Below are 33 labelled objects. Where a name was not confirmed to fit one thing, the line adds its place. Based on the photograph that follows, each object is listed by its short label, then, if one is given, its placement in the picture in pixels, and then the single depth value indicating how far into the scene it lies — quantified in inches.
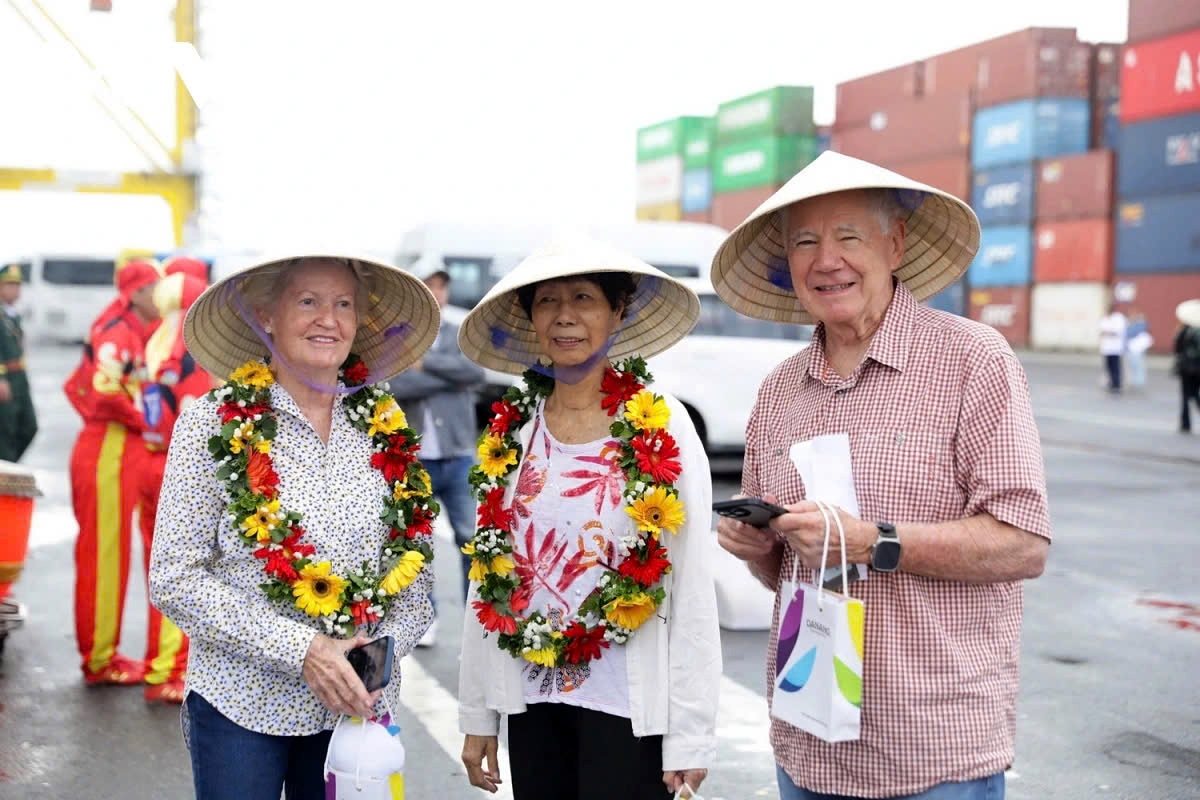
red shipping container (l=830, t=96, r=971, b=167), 1978.3
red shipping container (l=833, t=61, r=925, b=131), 2137.1
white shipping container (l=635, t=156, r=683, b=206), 2677.2
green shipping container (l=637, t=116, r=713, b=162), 2637.8
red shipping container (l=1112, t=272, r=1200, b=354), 1545.3
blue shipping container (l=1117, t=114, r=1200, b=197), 1528.1
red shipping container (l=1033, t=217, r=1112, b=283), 1707.7
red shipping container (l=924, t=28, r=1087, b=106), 1823.3
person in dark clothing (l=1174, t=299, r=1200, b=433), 714.2
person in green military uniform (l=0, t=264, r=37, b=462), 308.0
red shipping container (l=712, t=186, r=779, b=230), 2255.2
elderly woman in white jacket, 112.1
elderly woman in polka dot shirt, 104.7
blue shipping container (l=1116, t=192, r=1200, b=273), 1537.9
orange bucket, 215.8
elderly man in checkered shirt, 91.0
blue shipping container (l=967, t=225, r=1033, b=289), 1851.6
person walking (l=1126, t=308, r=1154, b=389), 1104.2
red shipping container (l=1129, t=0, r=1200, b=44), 1519.4
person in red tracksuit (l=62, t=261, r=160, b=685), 230.2
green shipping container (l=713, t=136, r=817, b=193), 2256.4
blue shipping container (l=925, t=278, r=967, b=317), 1947.6
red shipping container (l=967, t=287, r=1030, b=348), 1860.2
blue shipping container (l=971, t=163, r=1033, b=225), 1841.8
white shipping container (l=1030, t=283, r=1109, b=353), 1724.9
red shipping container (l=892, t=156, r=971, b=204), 1962.4
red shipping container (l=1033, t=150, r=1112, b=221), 1699.1
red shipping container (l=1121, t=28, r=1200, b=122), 1504.7
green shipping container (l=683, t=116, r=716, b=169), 2554.1
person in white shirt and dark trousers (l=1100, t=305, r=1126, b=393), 1099.3
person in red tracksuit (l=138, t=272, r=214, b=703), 228.5
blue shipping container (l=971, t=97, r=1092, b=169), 1809.8
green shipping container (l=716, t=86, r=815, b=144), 2282.2
